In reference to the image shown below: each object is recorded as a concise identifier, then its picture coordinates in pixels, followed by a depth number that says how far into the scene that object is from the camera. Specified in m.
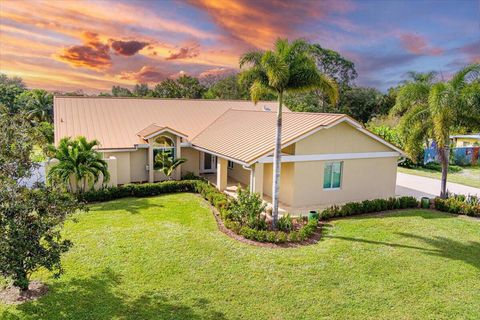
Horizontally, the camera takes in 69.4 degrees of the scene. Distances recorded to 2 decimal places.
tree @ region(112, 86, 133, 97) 97.94
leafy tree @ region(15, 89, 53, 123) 50.53
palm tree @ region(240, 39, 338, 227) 13.62
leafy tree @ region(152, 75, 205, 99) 79.69
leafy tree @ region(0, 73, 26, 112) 61.55
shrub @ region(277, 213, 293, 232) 14.99
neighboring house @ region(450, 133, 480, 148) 36.84
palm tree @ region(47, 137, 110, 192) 18.88
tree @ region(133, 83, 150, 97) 99.30
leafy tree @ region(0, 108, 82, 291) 8.74
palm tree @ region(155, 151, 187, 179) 22.64
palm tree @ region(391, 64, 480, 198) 17.61
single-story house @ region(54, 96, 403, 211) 18.36
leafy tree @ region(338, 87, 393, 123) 65.56
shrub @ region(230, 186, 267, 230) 14.84
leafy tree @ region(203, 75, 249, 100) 79.90
